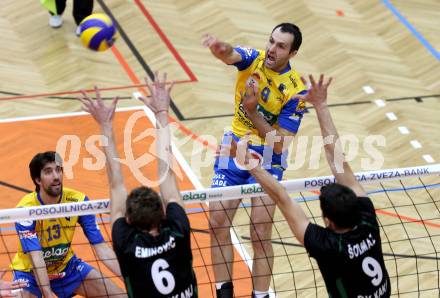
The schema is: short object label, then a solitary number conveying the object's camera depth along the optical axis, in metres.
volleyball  13.00
